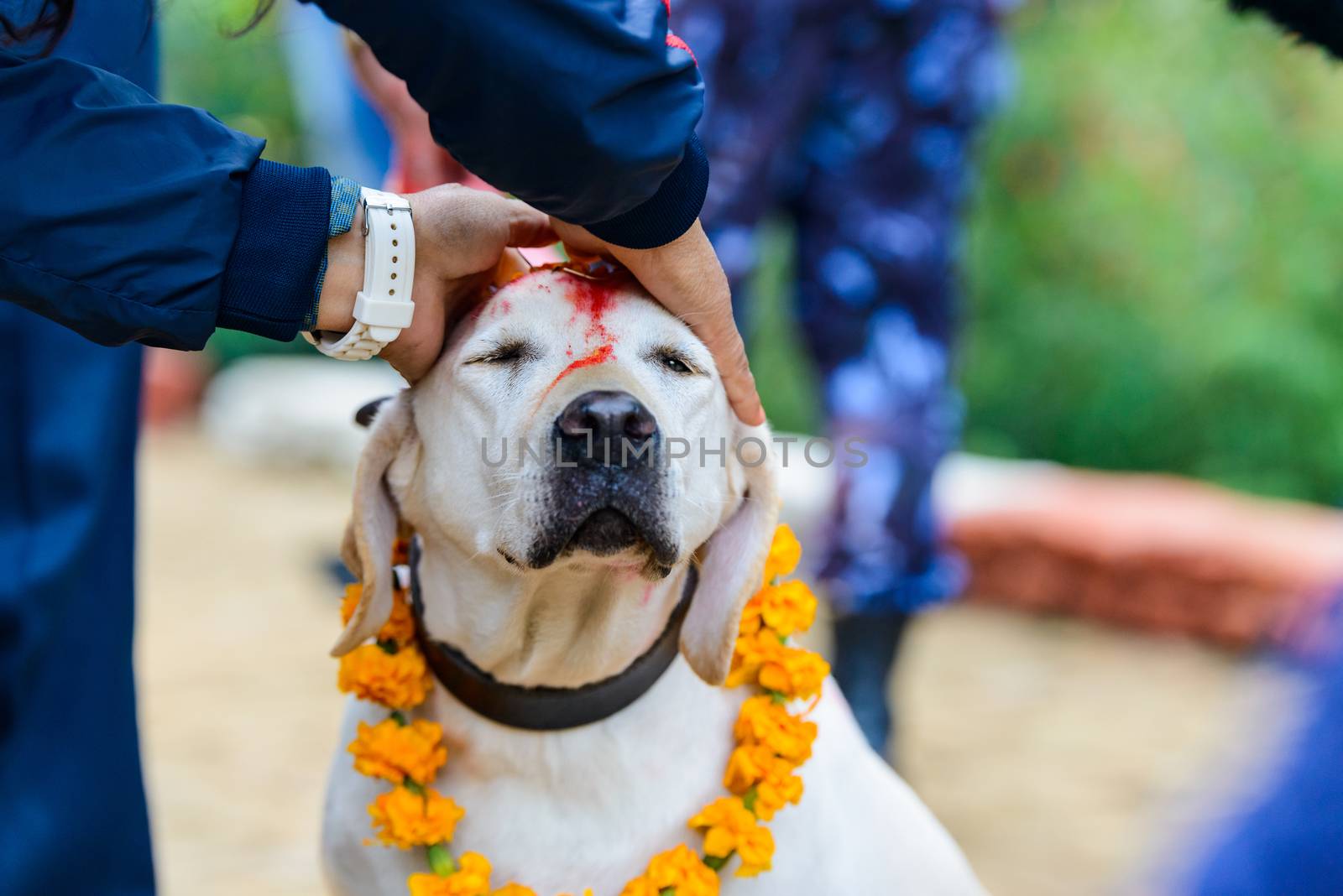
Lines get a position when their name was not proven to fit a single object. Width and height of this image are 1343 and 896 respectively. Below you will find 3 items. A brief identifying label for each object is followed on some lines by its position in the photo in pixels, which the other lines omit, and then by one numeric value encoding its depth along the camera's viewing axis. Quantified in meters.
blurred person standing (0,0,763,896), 1.46
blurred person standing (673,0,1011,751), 3.13
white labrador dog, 1.81
